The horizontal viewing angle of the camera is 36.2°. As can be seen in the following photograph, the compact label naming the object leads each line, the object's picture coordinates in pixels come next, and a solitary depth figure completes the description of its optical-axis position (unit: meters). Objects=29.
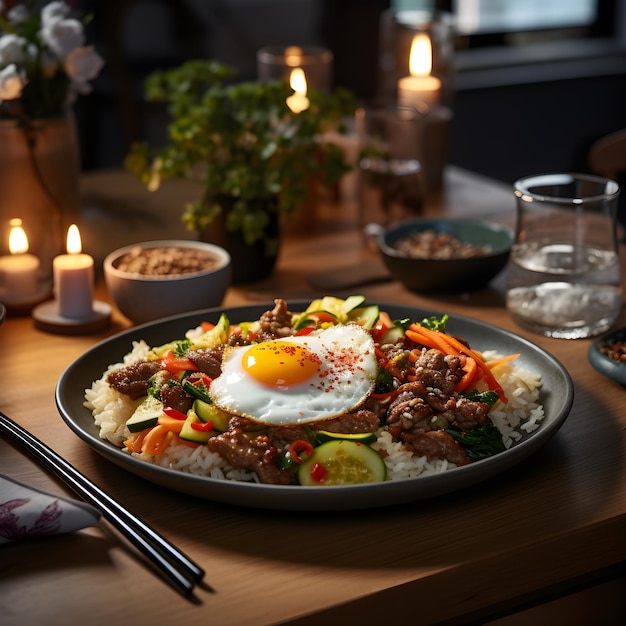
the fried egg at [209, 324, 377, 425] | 1.48
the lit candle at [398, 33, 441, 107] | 3.15
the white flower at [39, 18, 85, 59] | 2.13
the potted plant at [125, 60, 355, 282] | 2.27
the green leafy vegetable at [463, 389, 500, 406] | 1.55
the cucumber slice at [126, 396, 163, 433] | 1.50
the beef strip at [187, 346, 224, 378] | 1.60
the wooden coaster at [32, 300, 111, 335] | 2.12
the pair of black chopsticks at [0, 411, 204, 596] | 1.24
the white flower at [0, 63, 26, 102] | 2.05
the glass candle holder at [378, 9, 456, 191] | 3.13
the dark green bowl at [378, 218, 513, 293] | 2.26
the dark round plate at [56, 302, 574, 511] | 1.32
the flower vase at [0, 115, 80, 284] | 2.19
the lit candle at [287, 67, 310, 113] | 2.90
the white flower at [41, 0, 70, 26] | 2.16
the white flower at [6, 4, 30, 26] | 2.23
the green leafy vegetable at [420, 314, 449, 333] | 1.77
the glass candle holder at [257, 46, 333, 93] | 2.92
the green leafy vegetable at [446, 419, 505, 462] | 1.47
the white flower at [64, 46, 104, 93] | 2.18
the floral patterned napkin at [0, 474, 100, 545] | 1.30
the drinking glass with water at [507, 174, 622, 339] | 2.05
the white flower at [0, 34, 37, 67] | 2.10
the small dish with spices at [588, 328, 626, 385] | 1.79
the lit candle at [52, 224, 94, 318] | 2.13
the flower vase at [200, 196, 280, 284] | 2.37
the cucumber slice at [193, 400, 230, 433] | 1.48
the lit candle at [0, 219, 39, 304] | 2.22
